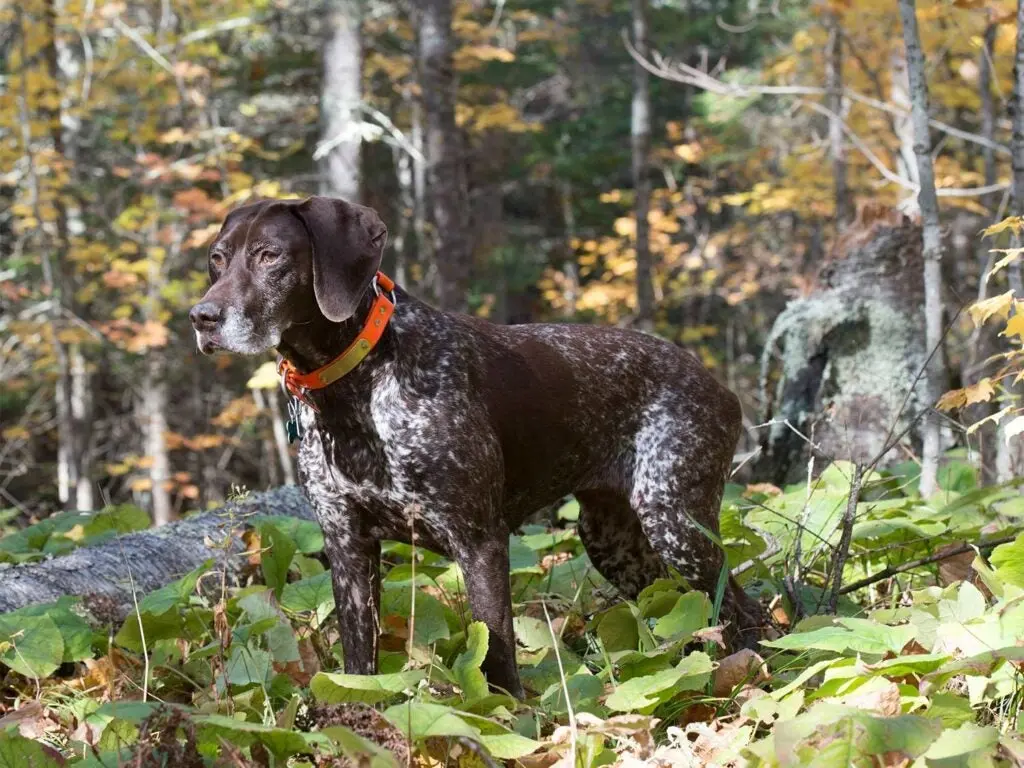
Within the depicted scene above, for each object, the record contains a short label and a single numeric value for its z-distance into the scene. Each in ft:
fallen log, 15.21
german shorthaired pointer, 11.88
